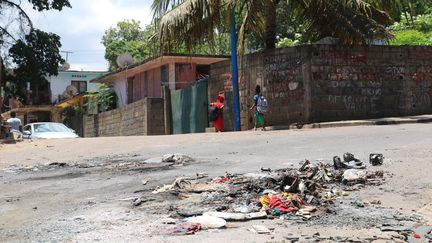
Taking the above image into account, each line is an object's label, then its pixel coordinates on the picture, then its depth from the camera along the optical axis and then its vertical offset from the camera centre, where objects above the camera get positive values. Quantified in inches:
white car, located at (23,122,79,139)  706.8 -5.5
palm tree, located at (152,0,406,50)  701.9 +142.0
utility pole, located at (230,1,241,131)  716.7 +64.0
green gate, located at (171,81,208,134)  832.9 +23.6
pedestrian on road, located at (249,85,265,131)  675.4 +12.0
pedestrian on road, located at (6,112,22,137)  757.0 +5.8
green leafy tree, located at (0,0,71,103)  852.0 +192.4
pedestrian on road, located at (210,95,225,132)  737.0 +14.6
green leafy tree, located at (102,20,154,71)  1816.3 +338.5
